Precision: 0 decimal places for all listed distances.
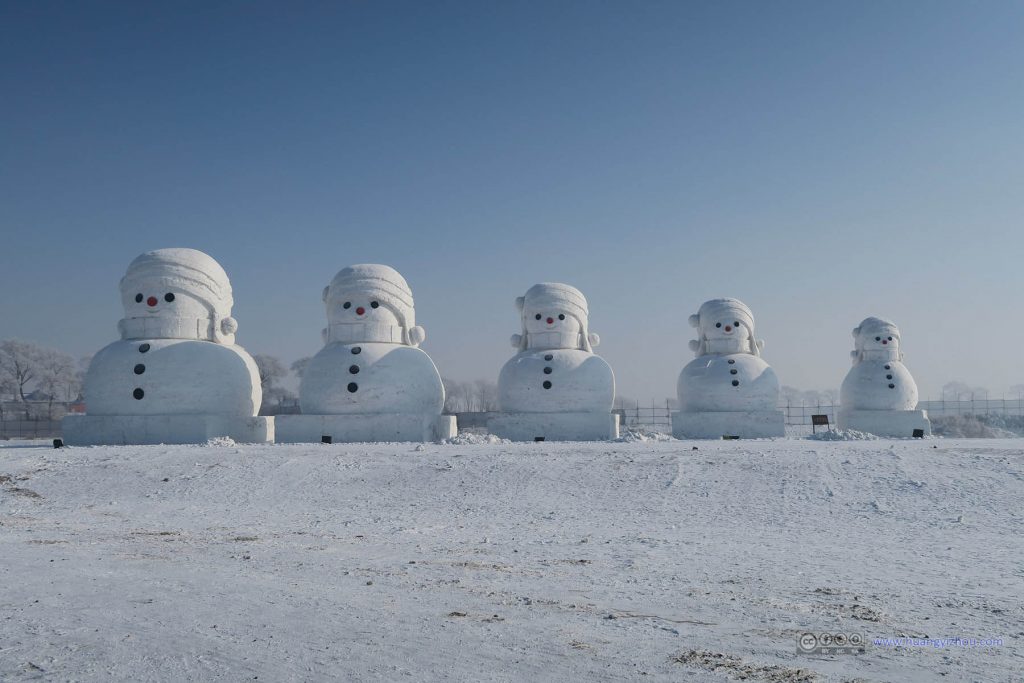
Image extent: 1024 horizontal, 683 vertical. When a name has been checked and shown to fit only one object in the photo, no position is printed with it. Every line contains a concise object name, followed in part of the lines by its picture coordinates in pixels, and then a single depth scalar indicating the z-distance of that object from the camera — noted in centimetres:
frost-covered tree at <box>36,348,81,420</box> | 5809
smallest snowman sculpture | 2730
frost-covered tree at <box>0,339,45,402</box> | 5691
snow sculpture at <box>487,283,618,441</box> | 2395
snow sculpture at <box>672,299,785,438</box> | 2555
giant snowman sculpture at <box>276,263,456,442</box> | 2238
